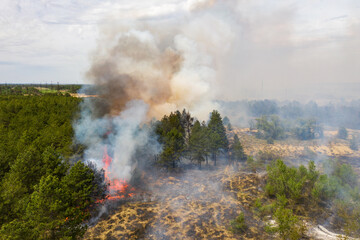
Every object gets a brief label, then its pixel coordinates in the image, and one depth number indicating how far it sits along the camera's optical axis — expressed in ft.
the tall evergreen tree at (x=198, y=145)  177.88
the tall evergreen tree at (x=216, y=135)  181.10
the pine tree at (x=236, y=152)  196.95
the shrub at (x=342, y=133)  298.15
